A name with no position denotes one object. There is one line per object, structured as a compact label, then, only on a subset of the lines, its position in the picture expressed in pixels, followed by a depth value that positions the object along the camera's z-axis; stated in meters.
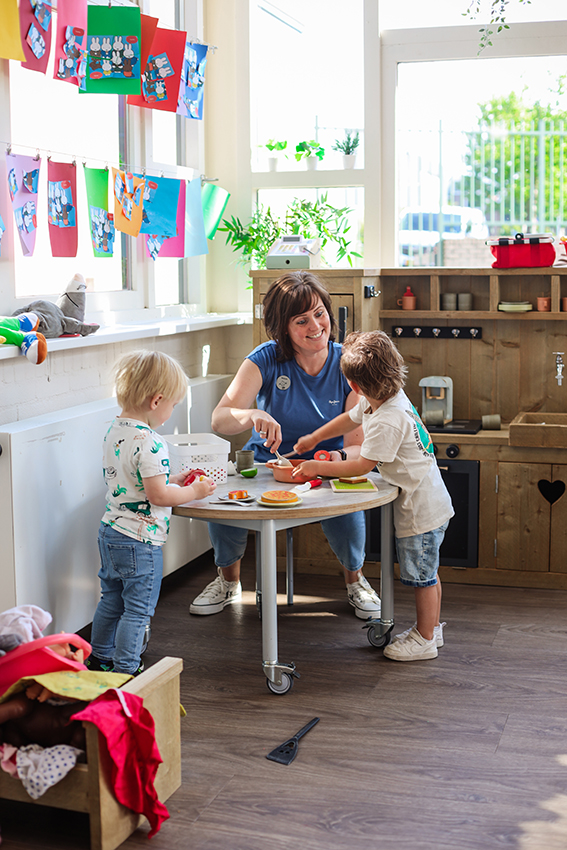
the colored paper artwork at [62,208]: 2.96
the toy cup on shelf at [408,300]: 4.00
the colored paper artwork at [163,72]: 3.38
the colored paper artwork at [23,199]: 2.71
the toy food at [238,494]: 2.57
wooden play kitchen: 3.58
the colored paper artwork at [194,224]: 3.86
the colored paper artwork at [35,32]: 2.65
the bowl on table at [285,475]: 2.78
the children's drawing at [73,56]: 2.90
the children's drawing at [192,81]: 3.62
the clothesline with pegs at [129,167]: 2.92
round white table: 2.47
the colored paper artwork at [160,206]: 3.55
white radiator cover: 2.47
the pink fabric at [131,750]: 1.85
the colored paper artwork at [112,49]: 3.14
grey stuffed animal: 2.80
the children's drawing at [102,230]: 3.18
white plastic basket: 2.73
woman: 3.15
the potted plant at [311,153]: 4.18
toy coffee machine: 3.81
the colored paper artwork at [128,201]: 3.31
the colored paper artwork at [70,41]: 2.87
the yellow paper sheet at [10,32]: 2.53
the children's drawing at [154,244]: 3.58
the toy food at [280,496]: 2.51
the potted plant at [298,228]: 4.17
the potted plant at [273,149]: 4.22
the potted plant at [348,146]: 4.14
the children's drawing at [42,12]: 2.66
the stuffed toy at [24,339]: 2.54
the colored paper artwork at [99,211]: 3.15
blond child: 2.50
